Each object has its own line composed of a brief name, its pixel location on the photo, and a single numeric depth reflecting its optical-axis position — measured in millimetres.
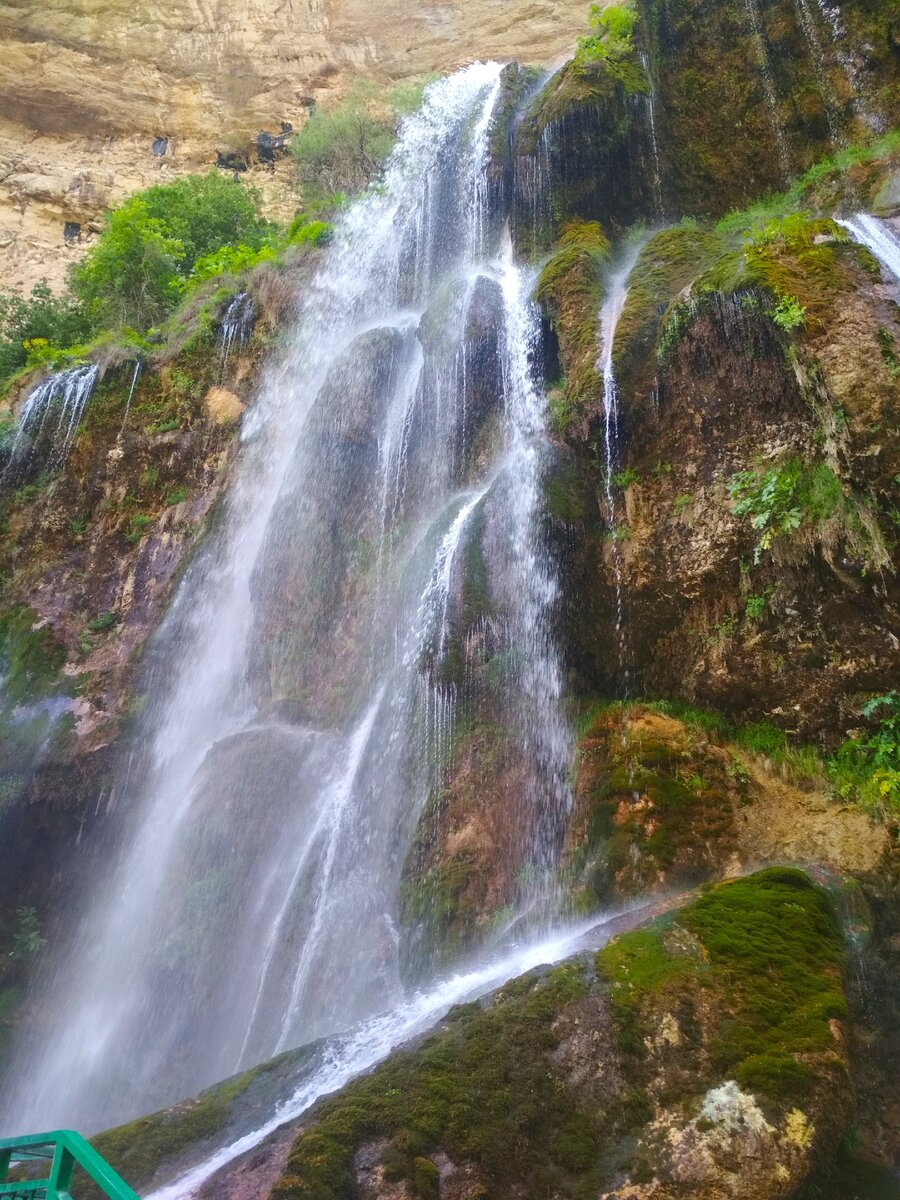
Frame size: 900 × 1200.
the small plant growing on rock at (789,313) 7180
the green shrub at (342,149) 21781
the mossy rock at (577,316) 9023
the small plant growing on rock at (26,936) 10273
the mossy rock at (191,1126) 4418
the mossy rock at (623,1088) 3729
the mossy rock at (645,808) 6344
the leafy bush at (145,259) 17750
